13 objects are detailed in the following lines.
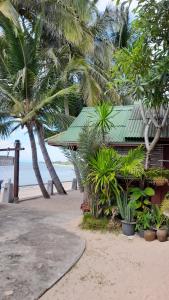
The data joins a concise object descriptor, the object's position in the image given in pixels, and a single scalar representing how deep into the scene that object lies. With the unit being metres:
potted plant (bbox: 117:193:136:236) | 7.32
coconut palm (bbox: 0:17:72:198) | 12.12
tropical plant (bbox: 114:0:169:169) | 4.72
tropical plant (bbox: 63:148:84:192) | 8.09
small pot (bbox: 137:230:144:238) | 7.16
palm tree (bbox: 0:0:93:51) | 13.70
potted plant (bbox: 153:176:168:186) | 7.50
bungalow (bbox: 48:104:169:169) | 8.60
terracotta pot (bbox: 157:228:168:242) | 6.77
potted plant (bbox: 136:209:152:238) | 7.19
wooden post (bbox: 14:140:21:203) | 12.09
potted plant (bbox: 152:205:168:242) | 6.79
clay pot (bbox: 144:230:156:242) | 6.89
